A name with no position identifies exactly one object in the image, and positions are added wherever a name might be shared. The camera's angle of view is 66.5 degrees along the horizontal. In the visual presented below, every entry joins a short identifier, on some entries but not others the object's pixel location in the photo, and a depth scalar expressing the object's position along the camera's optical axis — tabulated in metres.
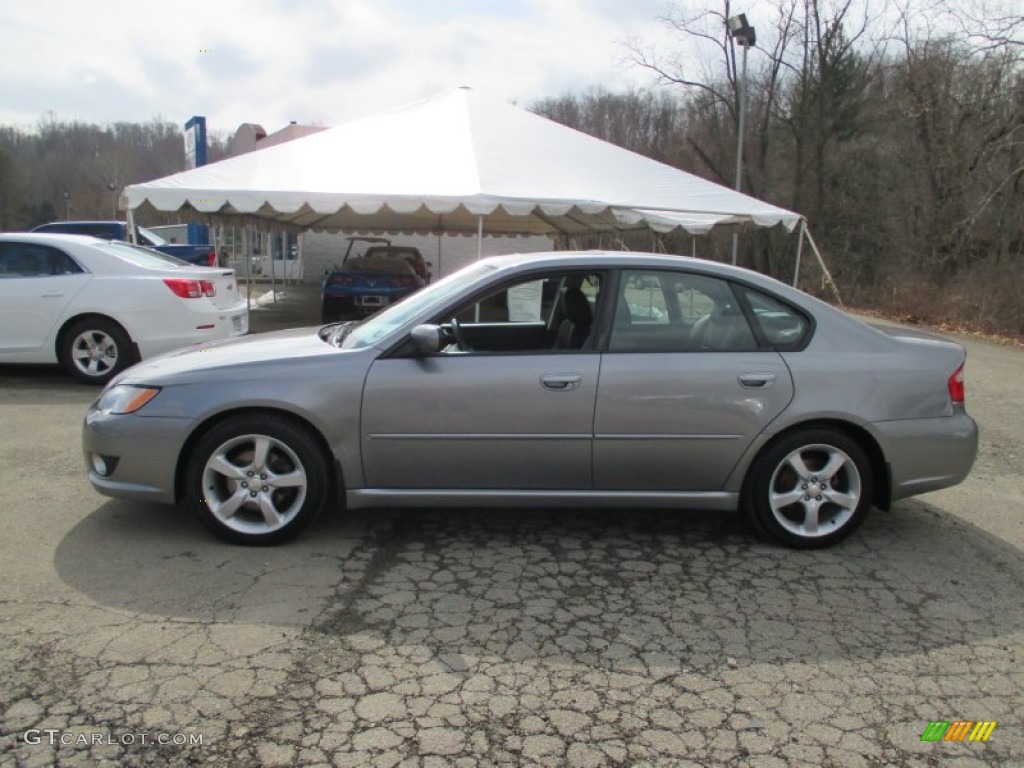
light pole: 20.55
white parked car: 7.68
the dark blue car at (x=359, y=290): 13.36
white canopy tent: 9.53
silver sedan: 3.81
